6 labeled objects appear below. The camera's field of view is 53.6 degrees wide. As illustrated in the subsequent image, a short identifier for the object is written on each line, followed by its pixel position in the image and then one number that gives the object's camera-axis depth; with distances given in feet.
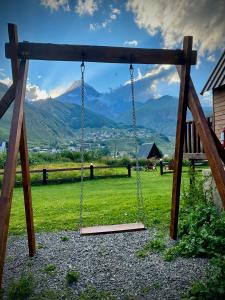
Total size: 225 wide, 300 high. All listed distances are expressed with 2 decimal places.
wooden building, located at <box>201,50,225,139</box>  24.04
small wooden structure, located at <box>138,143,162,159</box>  83.24
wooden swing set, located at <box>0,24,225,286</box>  8.53
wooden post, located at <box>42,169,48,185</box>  41.10
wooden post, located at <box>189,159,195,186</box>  16.44
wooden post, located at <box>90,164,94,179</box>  43.93
